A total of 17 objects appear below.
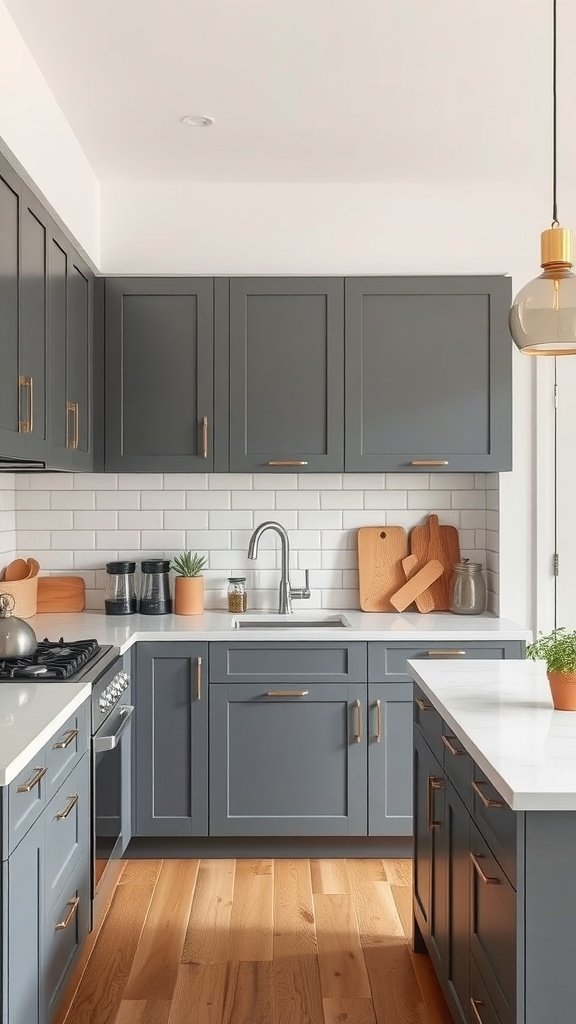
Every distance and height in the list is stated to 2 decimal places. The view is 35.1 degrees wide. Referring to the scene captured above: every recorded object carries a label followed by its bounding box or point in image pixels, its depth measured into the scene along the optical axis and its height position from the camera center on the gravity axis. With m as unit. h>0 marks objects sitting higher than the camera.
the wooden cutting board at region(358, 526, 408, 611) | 4.29 -0.27
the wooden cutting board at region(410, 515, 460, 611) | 4.30 -0.18
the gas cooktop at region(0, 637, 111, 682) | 2.74 -0.49
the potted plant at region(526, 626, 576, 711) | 2.15 -0.38
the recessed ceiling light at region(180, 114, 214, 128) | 3.38 +1.45
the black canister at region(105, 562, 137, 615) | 4.13 -0.38
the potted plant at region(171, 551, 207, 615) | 4.14 -0.37
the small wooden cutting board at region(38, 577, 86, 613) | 4.25 -0.40
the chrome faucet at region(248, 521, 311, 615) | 4.19 -0.34
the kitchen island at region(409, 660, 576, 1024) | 1.65 -0.70
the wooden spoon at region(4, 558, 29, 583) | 4.18 -0.29
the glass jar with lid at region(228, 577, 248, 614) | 4.20 -0.40
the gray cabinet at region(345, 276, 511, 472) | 3.98 +0.59
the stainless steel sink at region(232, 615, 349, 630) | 4.07 -0.52
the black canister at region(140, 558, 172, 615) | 4.12 -0.37
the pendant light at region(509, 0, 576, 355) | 1.93 +0.45
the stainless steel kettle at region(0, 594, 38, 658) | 2.85 -0.40
